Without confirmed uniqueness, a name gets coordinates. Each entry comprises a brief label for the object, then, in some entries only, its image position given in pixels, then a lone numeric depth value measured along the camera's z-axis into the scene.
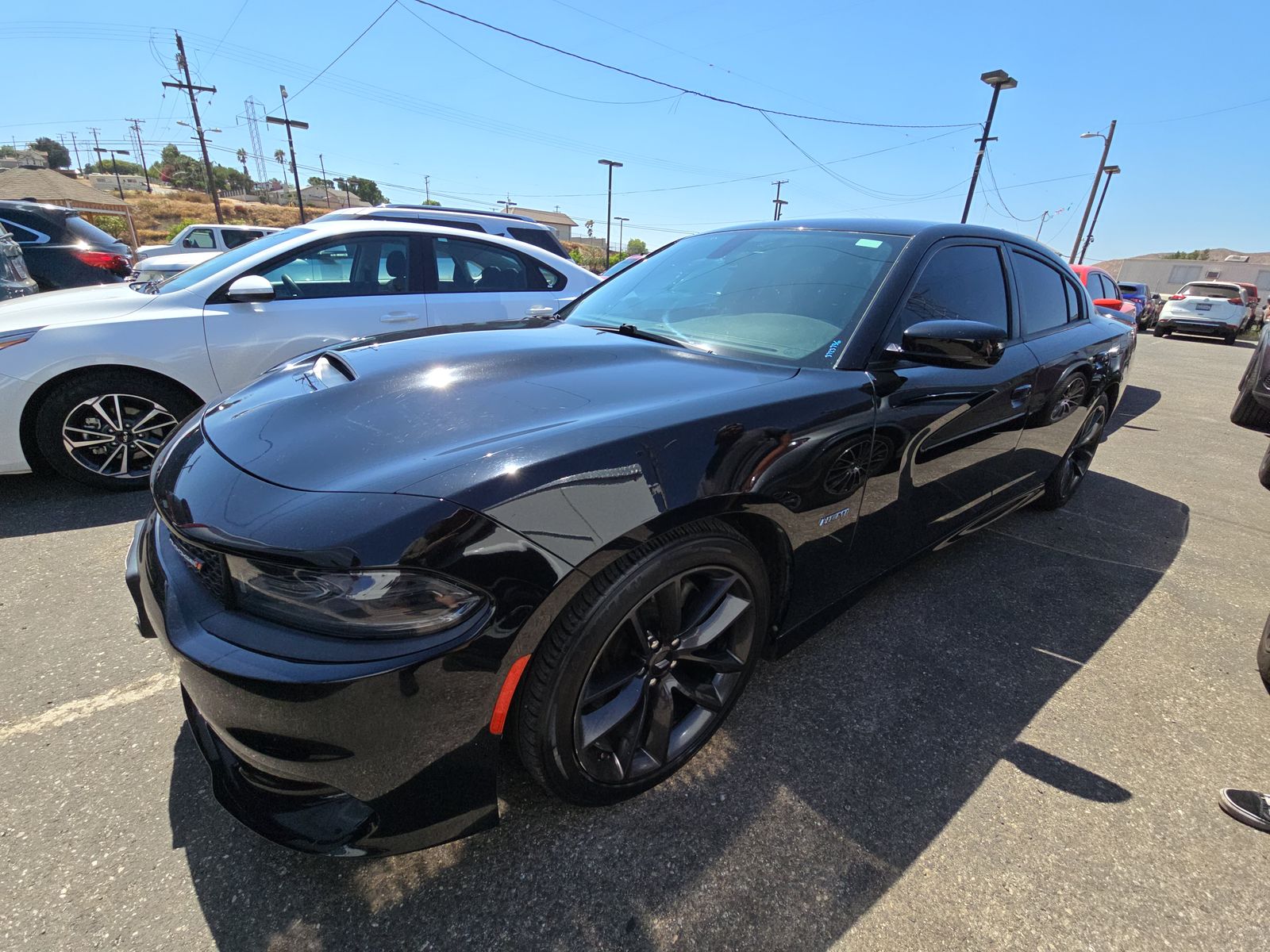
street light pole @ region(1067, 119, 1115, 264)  25.25
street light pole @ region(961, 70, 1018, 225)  13.16
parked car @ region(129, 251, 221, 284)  4.37
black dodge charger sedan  1.20
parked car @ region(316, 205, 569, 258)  7.34
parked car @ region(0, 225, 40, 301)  4.67
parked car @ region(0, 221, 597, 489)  3.22
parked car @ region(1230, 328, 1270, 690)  4.21
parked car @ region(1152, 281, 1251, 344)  17.28
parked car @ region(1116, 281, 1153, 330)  17.86
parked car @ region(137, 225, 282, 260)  15.19
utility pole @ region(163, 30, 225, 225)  31.08
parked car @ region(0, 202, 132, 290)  7.64
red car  9.99
